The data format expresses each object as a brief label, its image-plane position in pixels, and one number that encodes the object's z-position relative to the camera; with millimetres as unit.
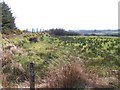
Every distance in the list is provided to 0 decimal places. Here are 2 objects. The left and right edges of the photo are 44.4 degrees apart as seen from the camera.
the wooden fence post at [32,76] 3415
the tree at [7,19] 17898
